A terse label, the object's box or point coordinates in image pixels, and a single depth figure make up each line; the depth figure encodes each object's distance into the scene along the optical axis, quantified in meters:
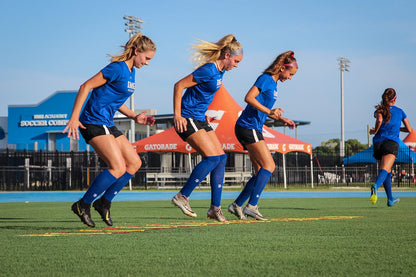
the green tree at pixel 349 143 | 73.17
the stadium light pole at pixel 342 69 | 52.72
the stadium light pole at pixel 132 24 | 40.78
